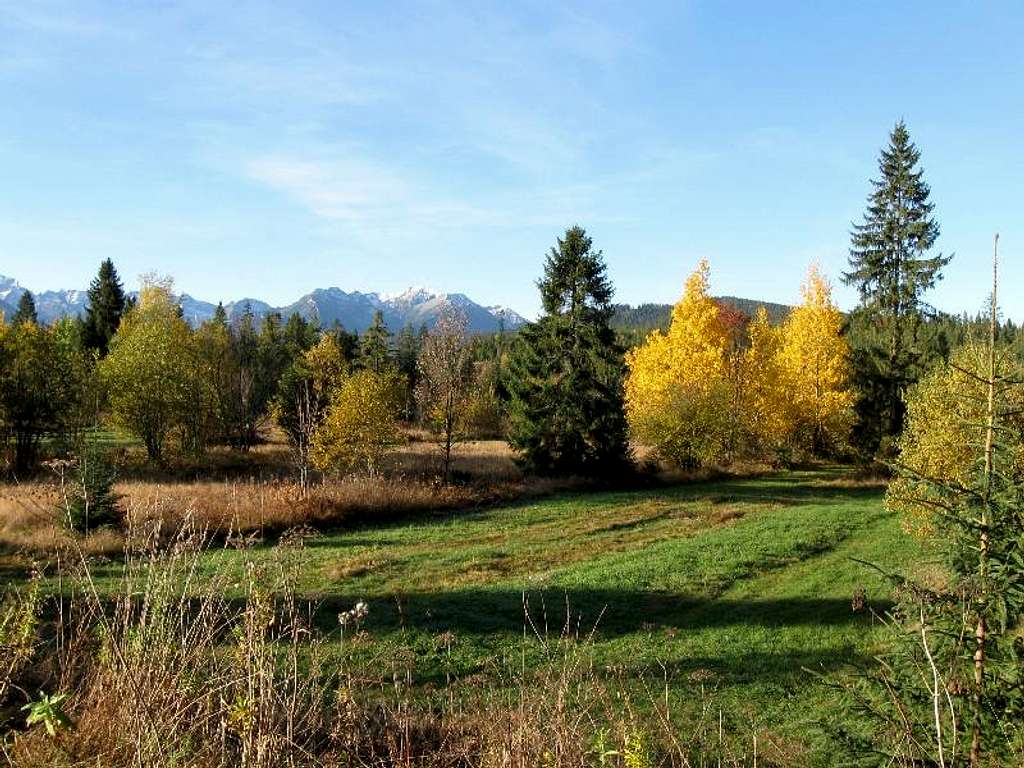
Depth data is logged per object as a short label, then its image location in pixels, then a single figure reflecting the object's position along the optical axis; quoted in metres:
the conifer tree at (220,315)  58.42
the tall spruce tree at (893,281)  32.84
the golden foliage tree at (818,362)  32.41
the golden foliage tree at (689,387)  30.91
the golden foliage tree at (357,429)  23.94
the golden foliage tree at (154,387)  27.25
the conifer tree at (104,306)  53.72
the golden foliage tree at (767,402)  32.44
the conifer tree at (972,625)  4.20
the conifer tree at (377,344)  59.72
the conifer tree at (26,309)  71.84
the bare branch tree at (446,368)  26.34
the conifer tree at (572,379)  29.31
